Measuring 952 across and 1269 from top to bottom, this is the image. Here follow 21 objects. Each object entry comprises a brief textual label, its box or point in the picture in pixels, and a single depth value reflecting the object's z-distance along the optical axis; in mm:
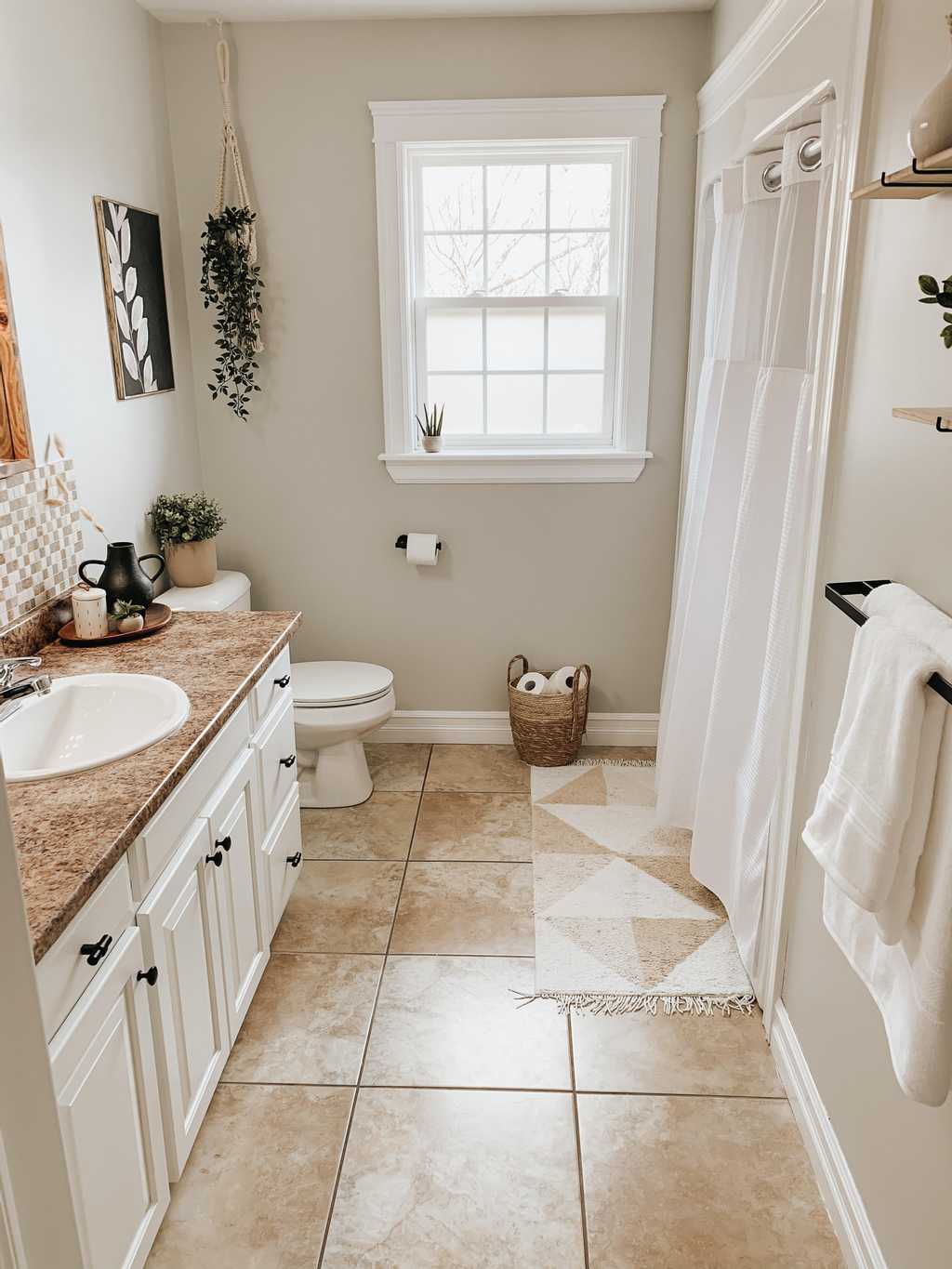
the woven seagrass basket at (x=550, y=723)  3625
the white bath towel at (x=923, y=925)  1249
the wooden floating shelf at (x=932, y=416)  1196
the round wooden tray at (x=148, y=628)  2443
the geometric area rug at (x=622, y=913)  2496
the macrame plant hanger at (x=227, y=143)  3240
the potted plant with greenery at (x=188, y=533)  3201
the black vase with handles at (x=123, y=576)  2555
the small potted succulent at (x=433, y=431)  3584
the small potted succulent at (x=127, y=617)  2508
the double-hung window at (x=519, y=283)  3305
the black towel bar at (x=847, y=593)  1554
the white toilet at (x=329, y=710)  3238
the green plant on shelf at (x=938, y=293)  1215
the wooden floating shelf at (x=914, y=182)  1210
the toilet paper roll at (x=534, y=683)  3727
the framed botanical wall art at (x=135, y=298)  2875
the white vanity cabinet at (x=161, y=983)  1430
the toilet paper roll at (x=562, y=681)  3730
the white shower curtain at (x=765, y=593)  2146
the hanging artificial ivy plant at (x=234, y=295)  3342
